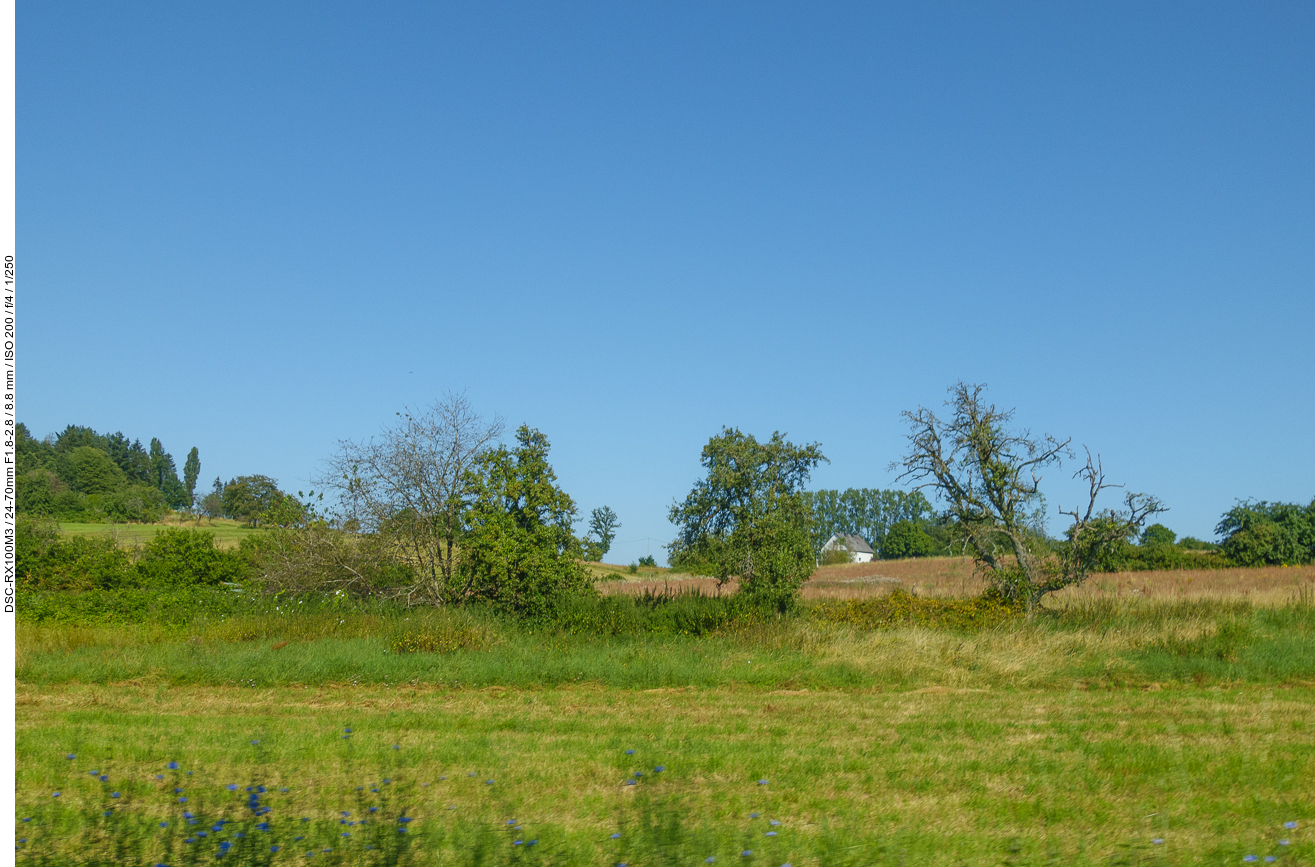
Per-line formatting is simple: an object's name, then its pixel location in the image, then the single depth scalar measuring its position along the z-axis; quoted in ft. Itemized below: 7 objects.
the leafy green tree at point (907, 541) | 384.47
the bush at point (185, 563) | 80.43
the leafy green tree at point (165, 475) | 422.70
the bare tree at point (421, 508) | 69.56
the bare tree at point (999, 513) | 66.08
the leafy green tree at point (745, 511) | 68.49
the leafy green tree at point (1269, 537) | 164.35
